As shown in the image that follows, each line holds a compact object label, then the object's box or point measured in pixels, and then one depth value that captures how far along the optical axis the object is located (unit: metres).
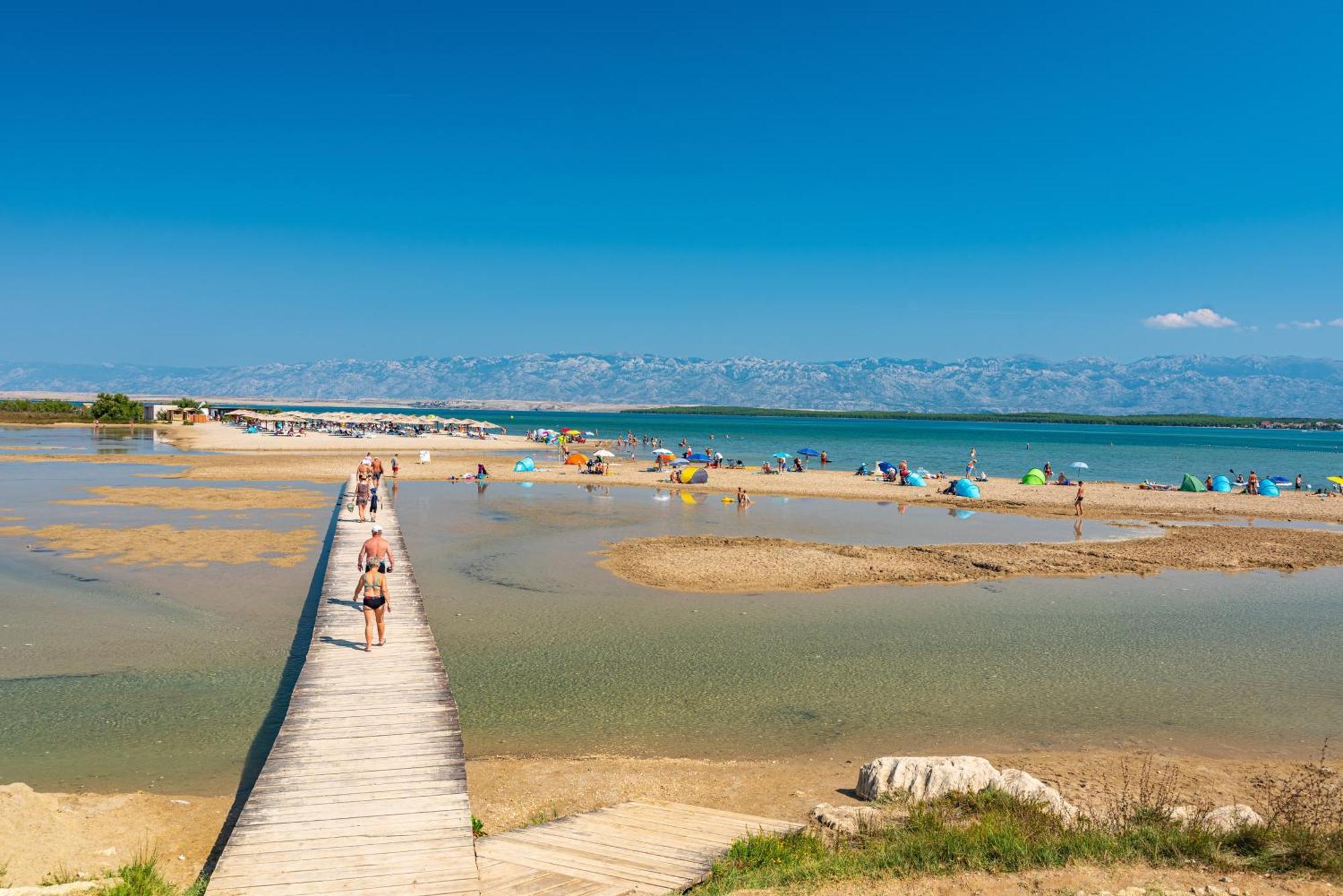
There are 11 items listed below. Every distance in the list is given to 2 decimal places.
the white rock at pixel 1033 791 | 9.19
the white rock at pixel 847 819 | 8.69
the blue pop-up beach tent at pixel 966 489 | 47.16
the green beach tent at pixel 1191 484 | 52.72
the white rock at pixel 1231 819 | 8.43
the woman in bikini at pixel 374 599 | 13.78
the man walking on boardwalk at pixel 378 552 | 14.18
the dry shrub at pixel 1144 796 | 8.67
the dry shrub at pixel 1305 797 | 8.85
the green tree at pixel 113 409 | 109.69
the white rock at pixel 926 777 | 9.64
